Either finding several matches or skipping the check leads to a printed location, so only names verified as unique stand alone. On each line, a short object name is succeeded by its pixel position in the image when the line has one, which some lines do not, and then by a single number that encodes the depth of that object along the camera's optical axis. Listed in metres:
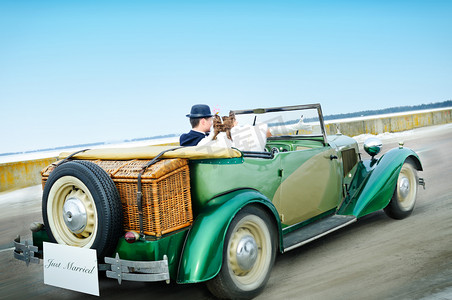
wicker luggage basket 3.18
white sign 3.23
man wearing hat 4.55
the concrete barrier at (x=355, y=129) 11.68
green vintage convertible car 3.17
